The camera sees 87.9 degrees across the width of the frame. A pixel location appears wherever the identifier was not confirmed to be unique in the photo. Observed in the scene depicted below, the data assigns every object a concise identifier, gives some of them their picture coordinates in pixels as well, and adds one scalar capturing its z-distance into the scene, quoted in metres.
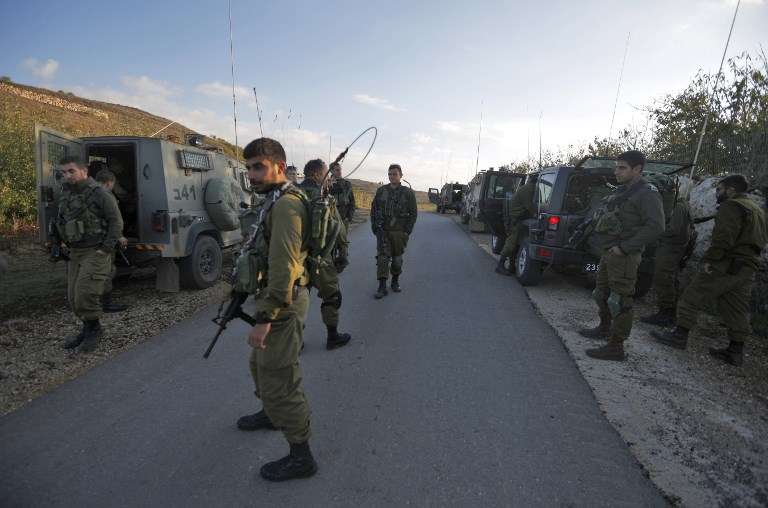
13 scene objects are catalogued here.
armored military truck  4.85
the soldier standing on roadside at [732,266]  3.72
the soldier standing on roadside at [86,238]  3.78
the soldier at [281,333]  2.06
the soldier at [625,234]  3.63
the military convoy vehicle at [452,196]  26.48
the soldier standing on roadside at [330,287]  3.89
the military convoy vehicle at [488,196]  9.65
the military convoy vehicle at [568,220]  5.72
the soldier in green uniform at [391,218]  5.59
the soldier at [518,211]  7.20
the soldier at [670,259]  4.73
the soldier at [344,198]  6.02
